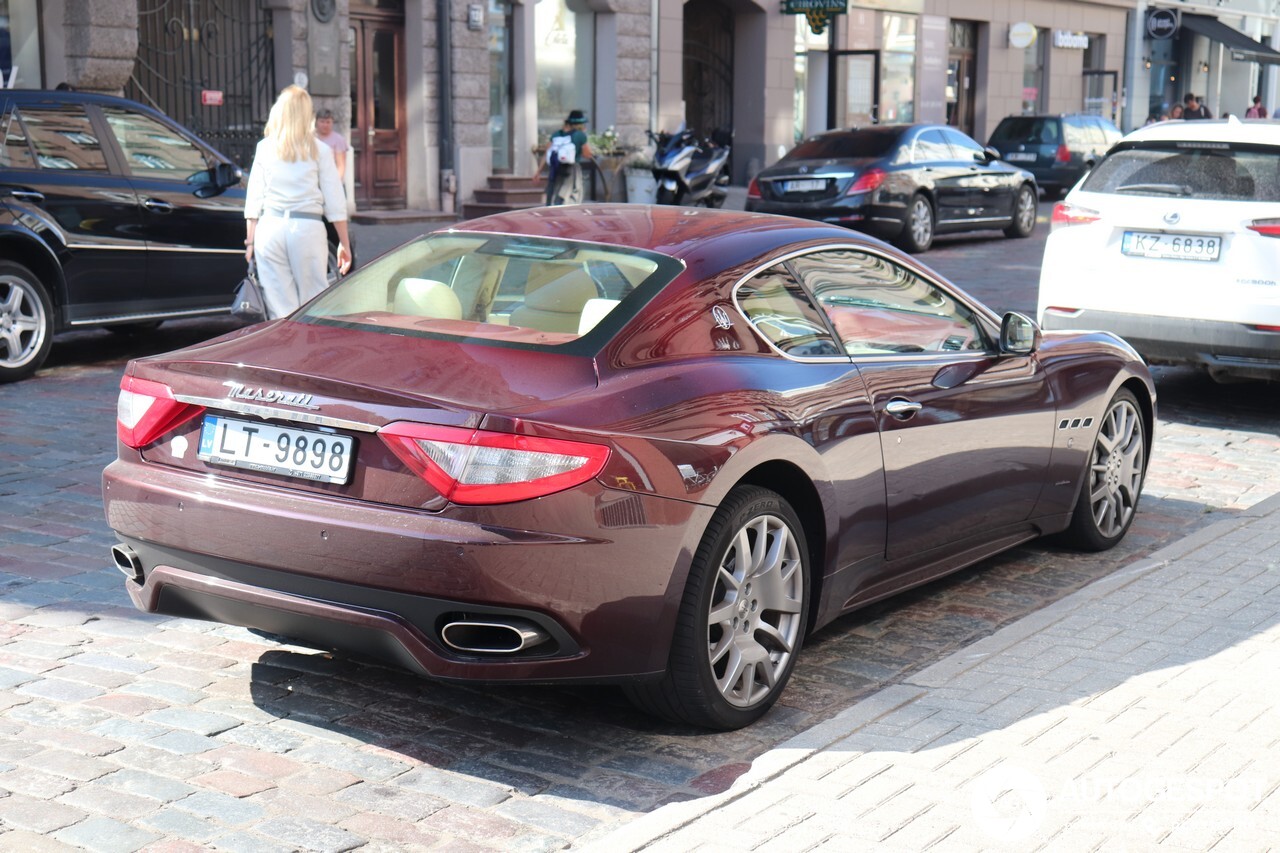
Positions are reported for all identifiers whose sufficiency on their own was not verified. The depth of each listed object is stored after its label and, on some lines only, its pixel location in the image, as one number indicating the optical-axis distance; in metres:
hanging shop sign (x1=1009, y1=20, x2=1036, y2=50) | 37.69
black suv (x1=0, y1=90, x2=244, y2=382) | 10.14
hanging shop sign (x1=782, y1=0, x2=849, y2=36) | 29.78
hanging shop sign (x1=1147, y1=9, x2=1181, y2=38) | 44.97
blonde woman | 9.21
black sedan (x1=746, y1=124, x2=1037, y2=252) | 18.97
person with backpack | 22.58
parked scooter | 22.55
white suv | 8.87
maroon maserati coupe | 3.94
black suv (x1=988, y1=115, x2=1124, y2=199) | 29.44
